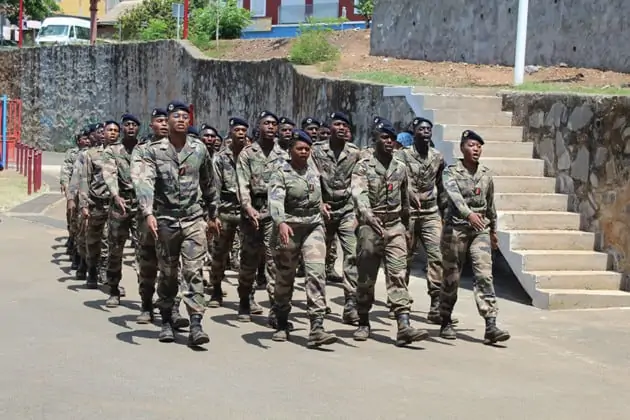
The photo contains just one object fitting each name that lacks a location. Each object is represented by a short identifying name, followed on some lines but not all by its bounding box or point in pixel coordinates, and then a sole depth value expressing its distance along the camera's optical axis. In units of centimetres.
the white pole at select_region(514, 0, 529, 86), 1523
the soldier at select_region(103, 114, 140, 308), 1041
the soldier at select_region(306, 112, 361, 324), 1009
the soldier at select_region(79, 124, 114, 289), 1126
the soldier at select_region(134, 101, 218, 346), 829
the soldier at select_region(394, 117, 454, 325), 1004
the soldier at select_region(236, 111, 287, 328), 988
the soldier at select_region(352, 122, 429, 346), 859
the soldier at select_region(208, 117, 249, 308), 1059
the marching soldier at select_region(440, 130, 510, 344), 879
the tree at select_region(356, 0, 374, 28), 3203
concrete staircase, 1098
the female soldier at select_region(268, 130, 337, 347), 838
